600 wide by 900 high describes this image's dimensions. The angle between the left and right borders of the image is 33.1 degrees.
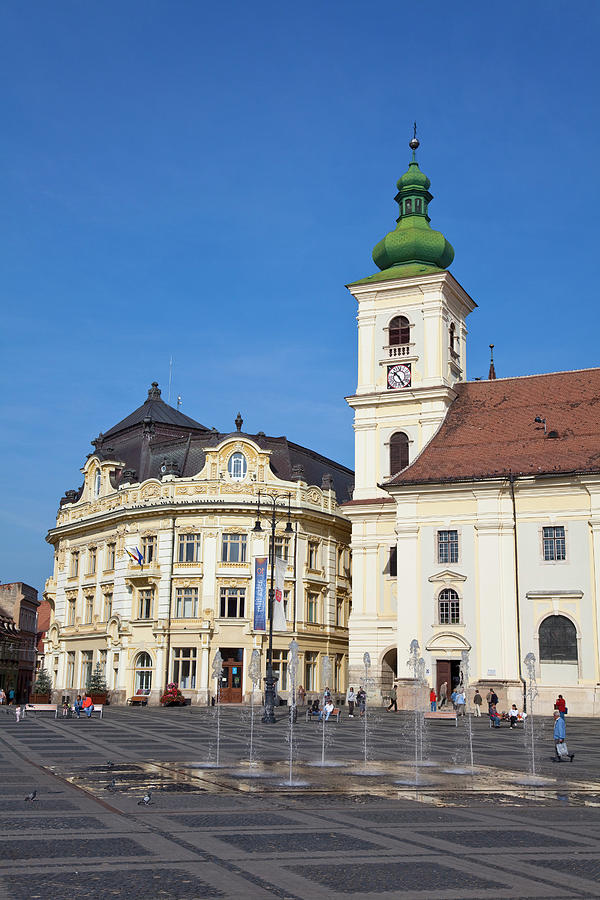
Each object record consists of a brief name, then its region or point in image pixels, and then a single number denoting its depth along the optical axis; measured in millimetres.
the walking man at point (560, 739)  23984
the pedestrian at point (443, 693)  45906
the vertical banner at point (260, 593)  42906
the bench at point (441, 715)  41469
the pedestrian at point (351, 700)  45709
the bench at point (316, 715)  41159
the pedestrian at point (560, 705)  30170
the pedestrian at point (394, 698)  47922
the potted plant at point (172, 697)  55969
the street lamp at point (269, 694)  38719
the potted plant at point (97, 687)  60188
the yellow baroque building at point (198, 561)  60188
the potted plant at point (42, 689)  63531
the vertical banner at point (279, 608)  37038
